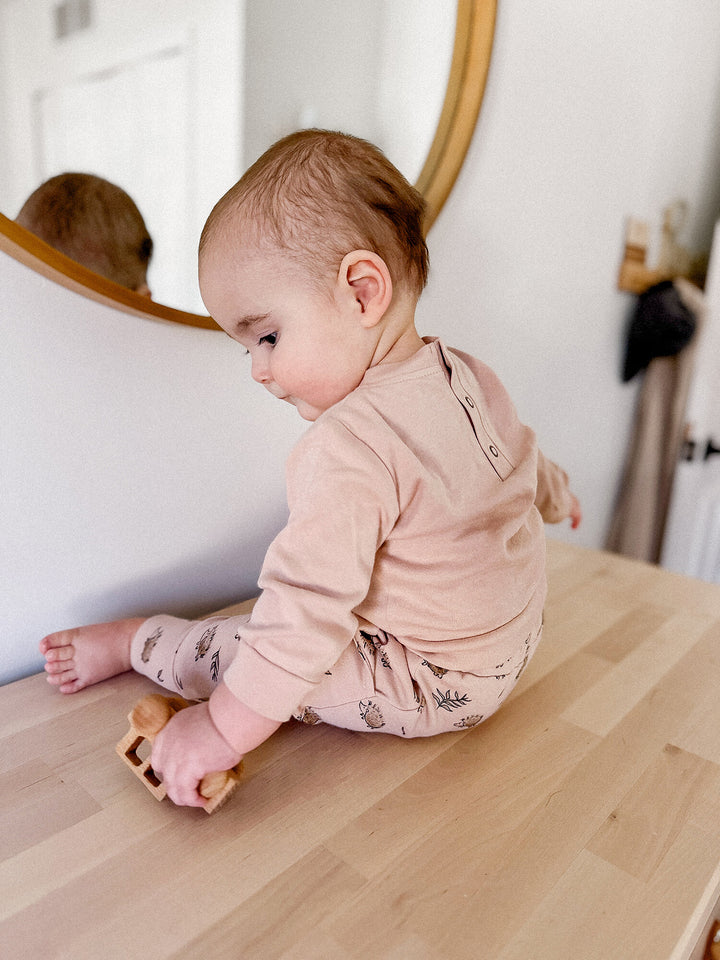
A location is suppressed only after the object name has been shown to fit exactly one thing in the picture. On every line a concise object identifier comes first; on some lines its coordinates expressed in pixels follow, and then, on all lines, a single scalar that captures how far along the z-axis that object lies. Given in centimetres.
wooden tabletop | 42
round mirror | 55
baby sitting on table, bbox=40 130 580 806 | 51
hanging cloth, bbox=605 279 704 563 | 146
